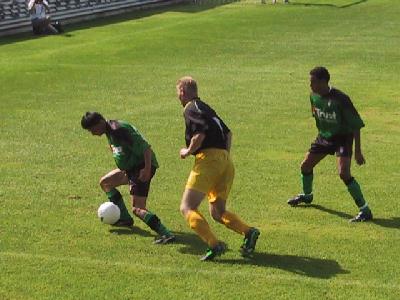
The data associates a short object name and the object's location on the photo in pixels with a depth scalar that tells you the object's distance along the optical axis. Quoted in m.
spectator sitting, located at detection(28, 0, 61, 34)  34.34
